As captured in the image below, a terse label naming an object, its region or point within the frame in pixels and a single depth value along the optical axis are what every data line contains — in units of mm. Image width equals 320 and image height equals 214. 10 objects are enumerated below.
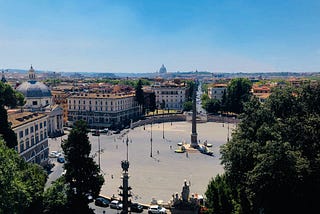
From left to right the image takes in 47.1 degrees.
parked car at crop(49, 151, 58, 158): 58269
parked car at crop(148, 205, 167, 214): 34297
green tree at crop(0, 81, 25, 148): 37906
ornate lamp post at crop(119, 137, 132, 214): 27141
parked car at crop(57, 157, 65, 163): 55656
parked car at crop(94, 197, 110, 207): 36750
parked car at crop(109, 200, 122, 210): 35656
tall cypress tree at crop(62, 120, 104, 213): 31031
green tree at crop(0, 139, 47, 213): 21219
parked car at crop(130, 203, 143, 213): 35138
